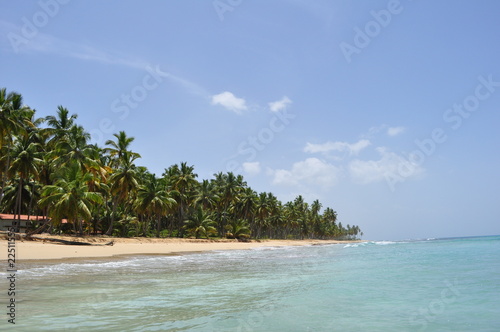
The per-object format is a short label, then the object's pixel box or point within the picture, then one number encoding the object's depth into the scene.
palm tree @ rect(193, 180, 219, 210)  64.44
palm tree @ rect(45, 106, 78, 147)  37.44
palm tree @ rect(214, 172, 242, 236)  68.94
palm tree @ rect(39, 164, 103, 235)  27.70
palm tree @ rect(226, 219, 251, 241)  64.19
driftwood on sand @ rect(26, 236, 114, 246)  27.59
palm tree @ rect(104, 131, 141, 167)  44.16
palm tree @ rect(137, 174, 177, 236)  45.94
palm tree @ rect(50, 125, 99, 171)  33.47
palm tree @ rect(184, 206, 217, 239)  55.44
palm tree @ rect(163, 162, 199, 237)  58.94
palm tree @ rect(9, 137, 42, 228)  34.59
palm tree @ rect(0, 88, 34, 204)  27.17
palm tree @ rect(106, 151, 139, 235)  41.06
